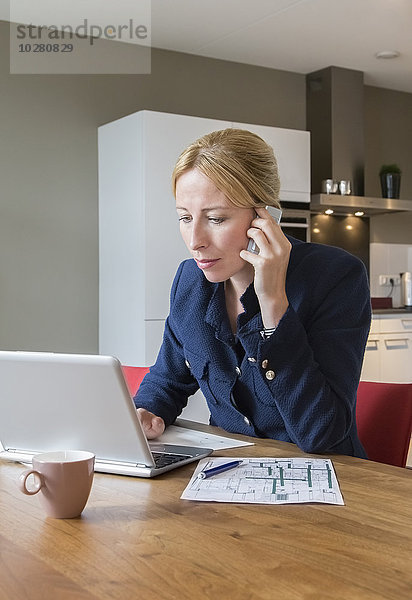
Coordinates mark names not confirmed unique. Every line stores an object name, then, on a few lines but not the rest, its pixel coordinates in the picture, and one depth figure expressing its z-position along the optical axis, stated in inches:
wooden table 32.2
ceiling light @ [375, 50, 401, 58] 198.9
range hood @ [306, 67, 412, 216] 211.0
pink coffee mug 41.3
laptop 48.9
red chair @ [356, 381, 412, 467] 67.5
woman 59.7
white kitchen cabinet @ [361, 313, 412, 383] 193.8
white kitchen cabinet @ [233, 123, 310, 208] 185.0
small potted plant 218.7
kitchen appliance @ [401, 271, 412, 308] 223.3
